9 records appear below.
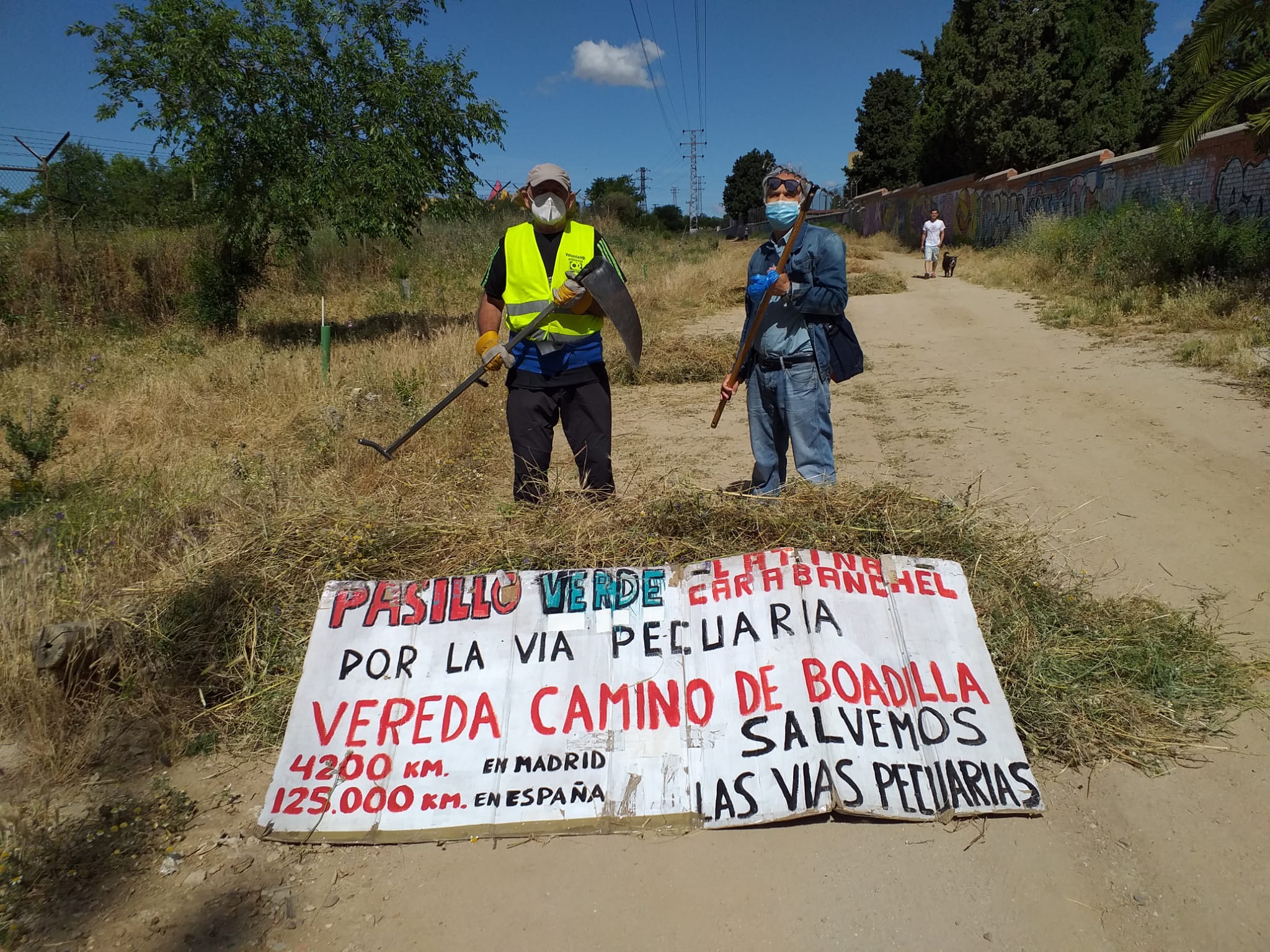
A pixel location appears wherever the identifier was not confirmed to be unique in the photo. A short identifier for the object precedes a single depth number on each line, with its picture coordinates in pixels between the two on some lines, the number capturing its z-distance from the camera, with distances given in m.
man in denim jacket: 3.64
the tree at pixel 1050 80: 27.19
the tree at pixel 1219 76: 9.31
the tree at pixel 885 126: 49.06
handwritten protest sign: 2.41
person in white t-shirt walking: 20.47
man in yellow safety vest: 3.72
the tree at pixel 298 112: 11.22
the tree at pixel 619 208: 42.18
